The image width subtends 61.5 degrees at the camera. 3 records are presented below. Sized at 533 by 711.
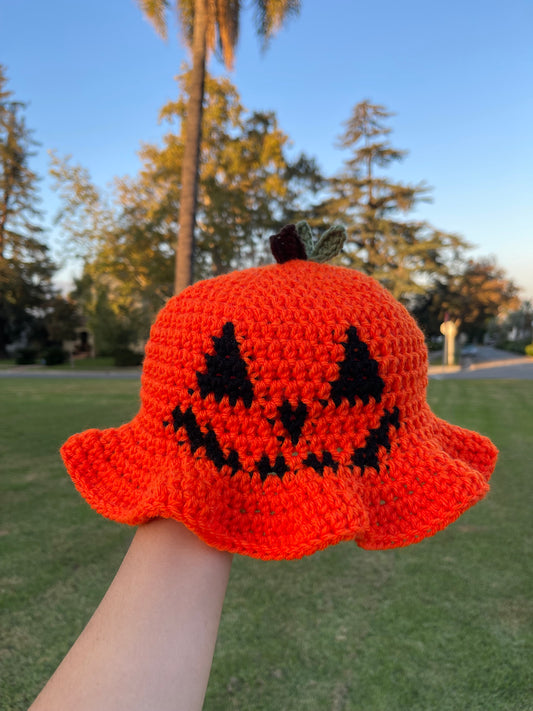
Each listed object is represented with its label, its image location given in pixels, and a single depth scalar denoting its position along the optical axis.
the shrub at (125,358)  22.27
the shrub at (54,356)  24.75
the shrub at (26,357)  25.27
